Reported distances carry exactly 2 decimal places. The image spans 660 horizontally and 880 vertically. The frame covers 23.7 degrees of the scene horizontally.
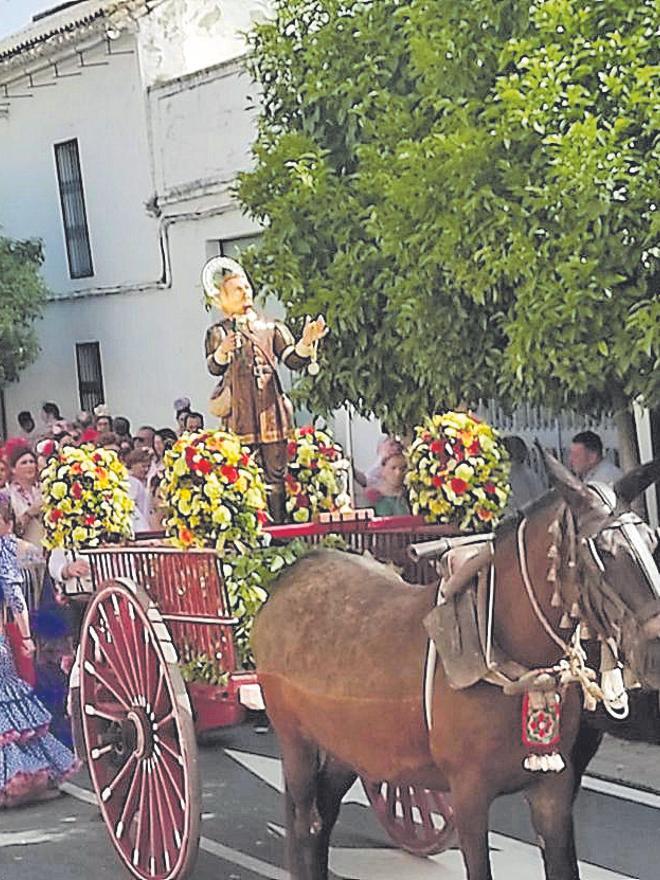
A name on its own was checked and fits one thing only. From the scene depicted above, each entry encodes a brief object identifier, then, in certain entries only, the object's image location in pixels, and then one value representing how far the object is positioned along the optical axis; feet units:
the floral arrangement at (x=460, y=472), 21.39
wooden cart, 20.21
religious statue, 23.09
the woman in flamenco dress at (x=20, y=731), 26.30
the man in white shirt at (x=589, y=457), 32.35
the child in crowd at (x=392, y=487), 29.76
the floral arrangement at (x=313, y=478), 23.45
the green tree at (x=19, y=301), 62.85
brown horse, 14.34
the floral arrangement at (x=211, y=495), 20.26
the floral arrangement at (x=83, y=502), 22.94
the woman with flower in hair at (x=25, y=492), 30.71
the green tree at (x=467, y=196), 24.45
